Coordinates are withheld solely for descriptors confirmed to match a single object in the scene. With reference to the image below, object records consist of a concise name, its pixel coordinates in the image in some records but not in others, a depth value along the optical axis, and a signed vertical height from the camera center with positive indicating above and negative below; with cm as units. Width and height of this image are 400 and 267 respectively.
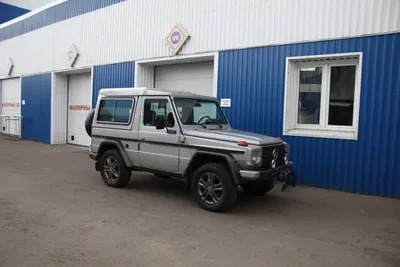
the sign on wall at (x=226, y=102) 943 +30
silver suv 552 -64
